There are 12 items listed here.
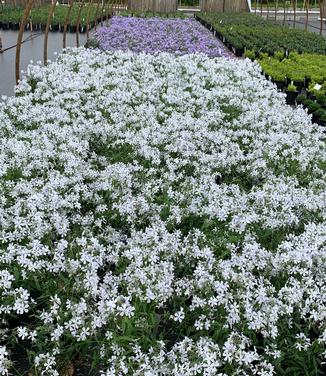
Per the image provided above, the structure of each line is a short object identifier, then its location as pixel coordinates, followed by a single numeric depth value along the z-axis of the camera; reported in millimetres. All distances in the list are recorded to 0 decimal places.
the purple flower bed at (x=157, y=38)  16766
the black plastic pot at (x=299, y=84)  13406
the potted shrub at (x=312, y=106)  10772
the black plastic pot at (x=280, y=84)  13594
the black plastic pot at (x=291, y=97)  12477
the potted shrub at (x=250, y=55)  17406
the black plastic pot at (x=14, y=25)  25703
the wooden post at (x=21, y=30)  9790
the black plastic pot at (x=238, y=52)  19812
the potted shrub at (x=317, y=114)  10391
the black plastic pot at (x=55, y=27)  25977
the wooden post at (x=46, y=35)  12016
